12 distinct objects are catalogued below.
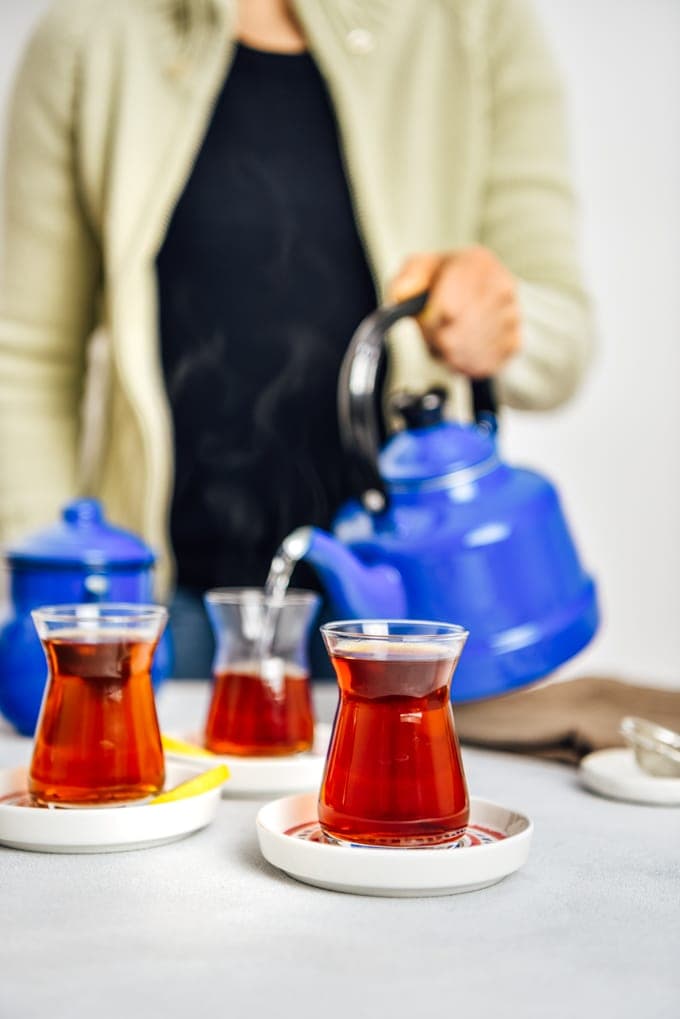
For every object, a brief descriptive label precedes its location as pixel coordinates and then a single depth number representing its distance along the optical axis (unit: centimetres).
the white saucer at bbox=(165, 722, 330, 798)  94
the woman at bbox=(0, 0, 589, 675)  169
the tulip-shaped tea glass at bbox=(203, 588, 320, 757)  98
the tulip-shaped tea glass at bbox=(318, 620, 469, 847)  81
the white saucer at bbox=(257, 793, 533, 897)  79
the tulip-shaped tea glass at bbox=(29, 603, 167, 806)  86
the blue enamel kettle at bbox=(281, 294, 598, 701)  111
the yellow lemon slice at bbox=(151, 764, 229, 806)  87
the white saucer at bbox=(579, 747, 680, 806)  94
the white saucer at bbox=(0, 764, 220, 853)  83
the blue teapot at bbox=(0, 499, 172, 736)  108
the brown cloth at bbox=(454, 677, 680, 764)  106
